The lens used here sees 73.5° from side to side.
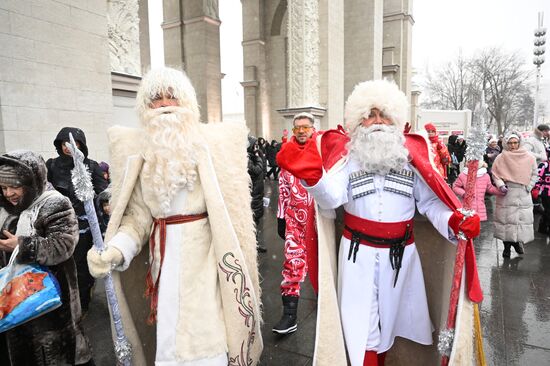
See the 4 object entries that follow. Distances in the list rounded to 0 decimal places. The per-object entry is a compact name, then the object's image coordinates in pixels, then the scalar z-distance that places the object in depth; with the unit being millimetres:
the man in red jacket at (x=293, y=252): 3697
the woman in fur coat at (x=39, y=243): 2445
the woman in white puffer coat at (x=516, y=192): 5906
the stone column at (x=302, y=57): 12477
